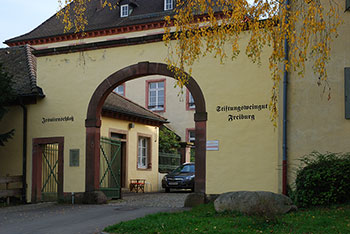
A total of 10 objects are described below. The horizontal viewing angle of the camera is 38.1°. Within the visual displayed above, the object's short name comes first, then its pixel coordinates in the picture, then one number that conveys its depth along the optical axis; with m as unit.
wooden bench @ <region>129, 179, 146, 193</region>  24.34
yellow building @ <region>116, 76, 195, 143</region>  33.56
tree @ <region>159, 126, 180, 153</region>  29.33
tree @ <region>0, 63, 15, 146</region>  17.17
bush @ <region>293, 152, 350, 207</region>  11.33
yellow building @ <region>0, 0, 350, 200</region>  12.98
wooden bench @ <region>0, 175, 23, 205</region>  17.28
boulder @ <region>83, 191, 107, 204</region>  16.55
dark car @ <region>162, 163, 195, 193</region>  24.61
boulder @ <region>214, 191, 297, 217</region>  10.98
